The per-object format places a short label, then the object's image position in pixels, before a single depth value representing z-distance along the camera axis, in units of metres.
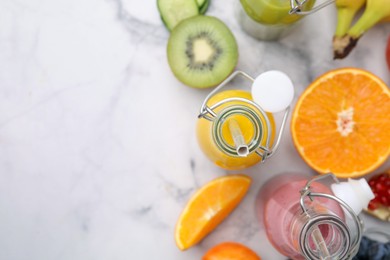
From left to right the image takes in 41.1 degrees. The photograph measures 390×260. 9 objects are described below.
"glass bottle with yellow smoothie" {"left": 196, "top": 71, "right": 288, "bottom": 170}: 0.72
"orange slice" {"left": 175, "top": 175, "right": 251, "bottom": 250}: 0.91
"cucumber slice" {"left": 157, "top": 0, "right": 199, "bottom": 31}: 0.91
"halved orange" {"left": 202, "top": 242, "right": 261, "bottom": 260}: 0.87
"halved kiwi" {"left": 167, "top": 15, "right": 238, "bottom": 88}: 0.89
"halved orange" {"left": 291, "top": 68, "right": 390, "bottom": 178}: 0.88
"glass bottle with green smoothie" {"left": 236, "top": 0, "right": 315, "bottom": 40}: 0.76
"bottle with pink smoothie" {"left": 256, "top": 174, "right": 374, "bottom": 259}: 0.67
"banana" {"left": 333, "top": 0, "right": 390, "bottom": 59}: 0.85
